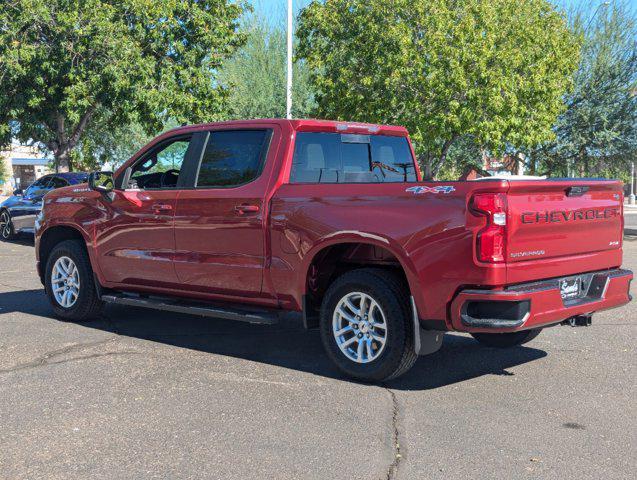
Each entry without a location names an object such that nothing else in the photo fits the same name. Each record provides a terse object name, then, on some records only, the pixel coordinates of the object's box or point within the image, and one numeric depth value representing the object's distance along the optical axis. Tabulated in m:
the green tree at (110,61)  19.69
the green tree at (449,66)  19.91
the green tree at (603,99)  24.06
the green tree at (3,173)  76.56
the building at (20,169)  82.39
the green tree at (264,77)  27.09
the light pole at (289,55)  21.61
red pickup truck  4.94
